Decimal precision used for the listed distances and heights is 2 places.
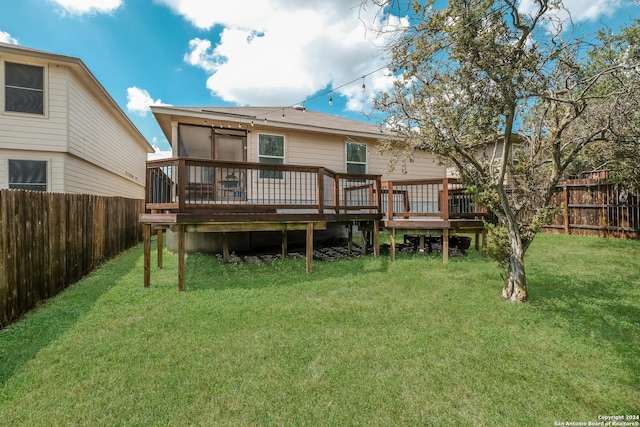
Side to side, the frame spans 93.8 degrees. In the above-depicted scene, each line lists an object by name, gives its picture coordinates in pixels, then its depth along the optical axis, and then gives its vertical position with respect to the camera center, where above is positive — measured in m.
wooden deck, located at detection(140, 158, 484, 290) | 4.87 +0.08
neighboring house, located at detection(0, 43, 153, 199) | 7.77 +2.71
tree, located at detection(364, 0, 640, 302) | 3.19 +1.49
